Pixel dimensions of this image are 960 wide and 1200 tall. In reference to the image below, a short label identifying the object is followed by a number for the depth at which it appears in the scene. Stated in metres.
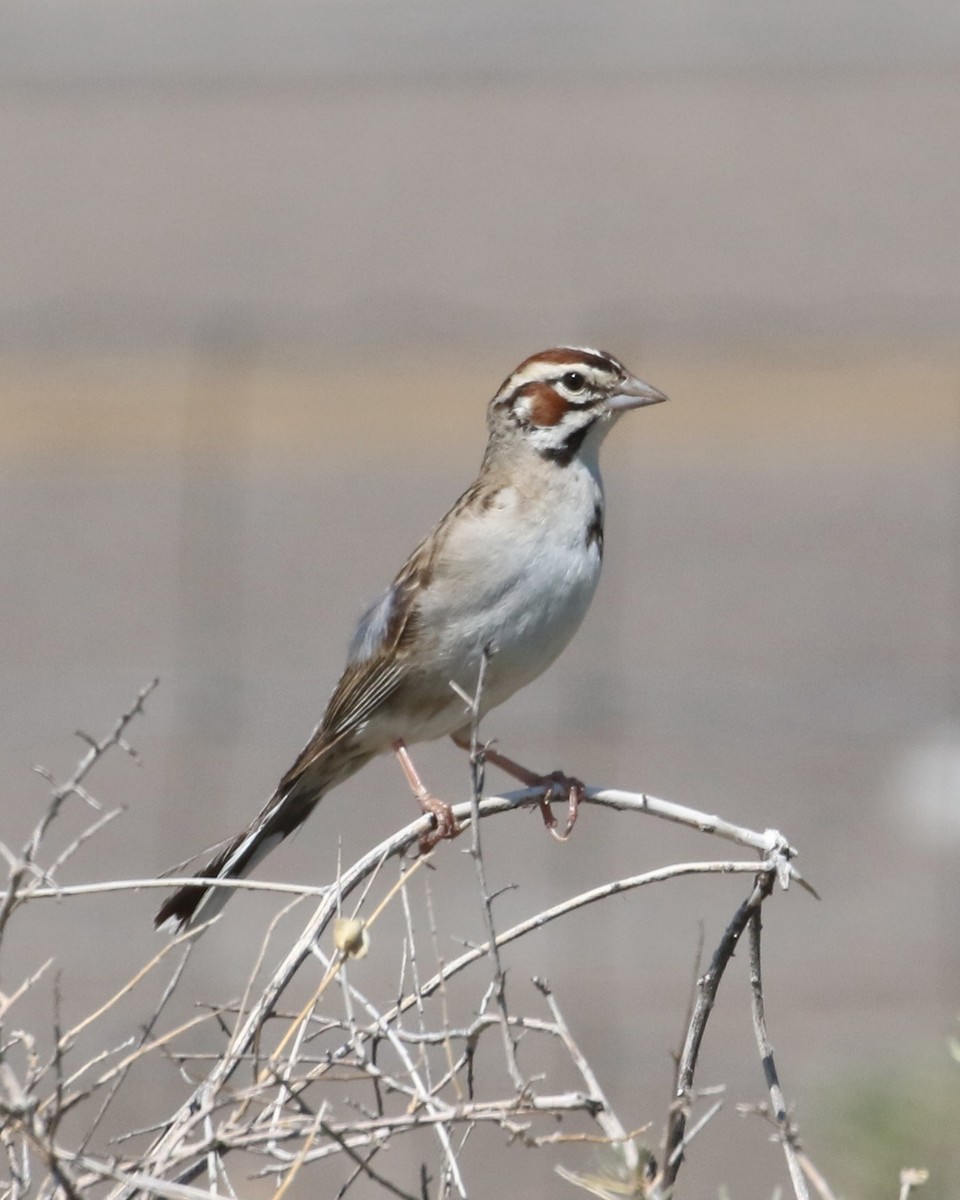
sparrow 9.04
